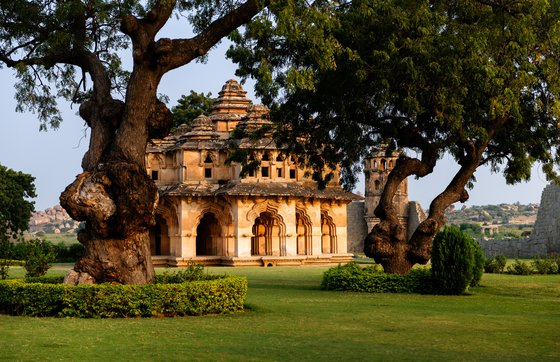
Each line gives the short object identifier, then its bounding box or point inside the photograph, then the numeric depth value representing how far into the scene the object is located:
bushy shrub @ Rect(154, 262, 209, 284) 16.19
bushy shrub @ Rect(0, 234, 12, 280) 38.84
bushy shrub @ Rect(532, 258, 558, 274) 28.35
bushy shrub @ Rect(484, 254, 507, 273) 29.36
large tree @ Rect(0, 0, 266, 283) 15.05
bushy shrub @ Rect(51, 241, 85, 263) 43.50
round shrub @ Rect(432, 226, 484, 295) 19.50
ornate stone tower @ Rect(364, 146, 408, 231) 50.94
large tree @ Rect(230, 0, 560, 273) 18.45
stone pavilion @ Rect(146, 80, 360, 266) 37.41
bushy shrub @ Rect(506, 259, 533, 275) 27.86
